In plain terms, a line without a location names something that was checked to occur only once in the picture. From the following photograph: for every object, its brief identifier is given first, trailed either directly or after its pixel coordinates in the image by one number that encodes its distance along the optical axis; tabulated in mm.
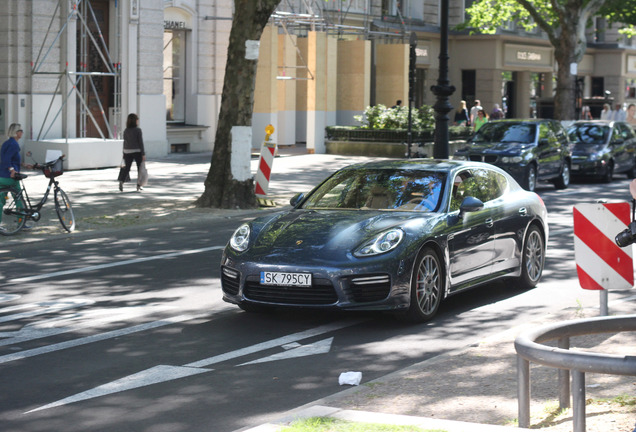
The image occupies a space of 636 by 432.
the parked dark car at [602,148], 27781
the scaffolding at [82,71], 28094
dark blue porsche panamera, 9461
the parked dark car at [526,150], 24422
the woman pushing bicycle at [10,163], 16078
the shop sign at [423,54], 48531
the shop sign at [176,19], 33906
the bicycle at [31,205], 16219
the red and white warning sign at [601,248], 8156
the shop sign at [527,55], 53312
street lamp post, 24562
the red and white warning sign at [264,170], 21203
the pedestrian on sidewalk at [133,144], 22469
